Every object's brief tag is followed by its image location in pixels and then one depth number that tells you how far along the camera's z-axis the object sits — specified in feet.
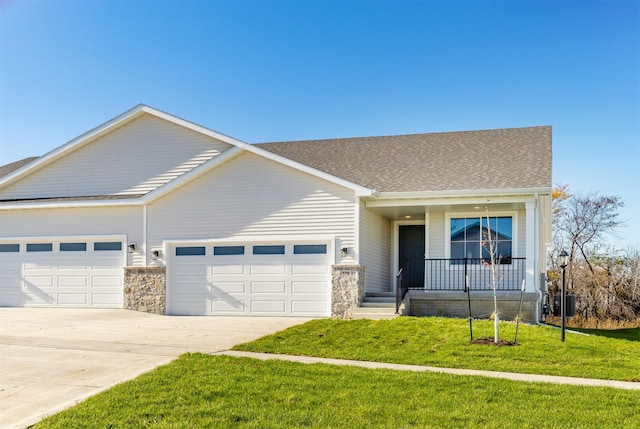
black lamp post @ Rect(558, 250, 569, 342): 40.25
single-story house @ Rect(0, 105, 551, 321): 54.03
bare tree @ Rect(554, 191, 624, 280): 102.47
